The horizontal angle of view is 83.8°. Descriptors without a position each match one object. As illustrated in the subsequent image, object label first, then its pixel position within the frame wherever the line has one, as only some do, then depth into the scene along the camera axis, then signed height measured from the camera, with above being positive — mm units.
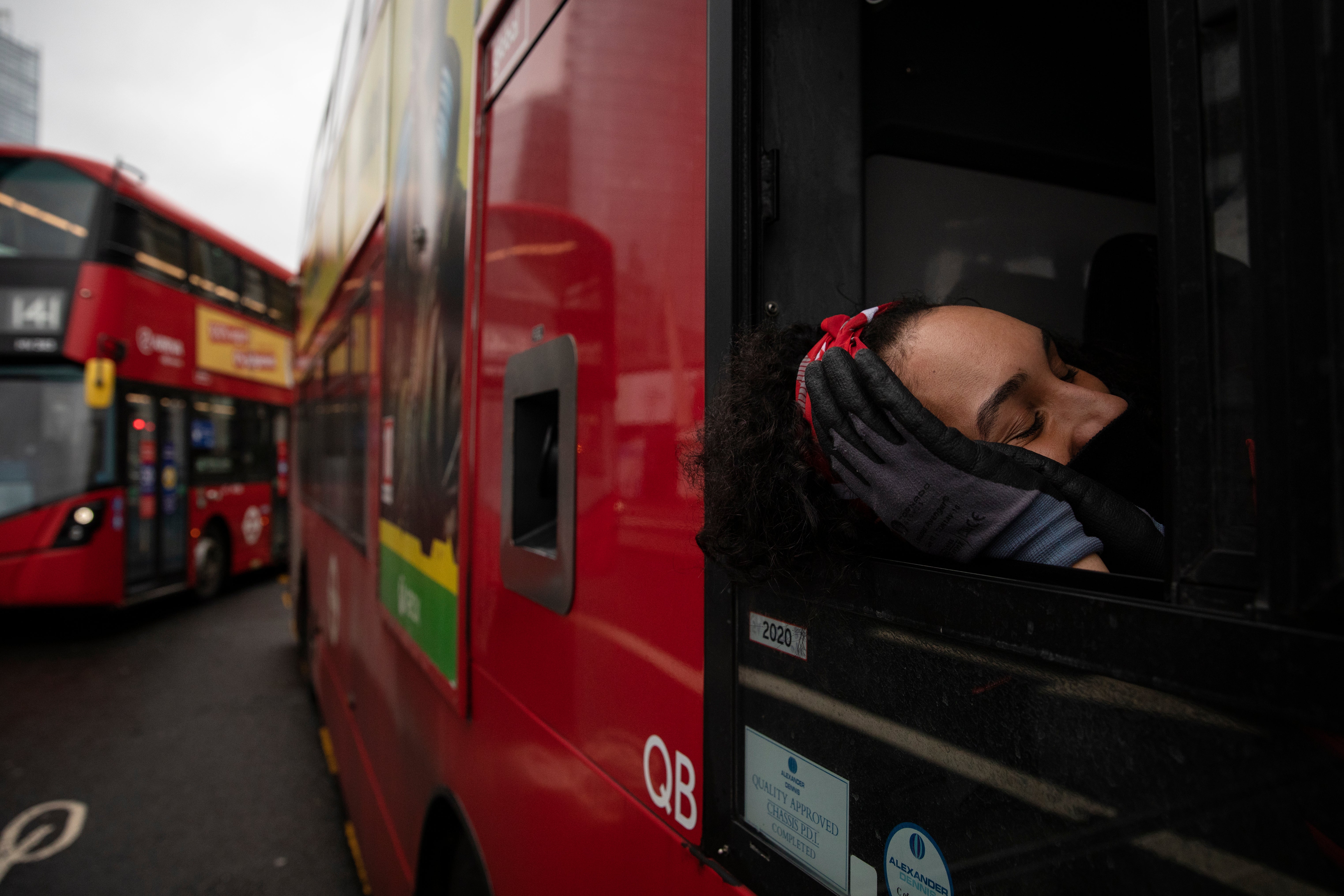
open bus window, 486 +317
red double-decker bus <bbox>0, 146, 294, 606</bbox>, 7082 +674
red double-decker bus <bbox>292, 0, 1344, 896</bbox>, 449 +6
